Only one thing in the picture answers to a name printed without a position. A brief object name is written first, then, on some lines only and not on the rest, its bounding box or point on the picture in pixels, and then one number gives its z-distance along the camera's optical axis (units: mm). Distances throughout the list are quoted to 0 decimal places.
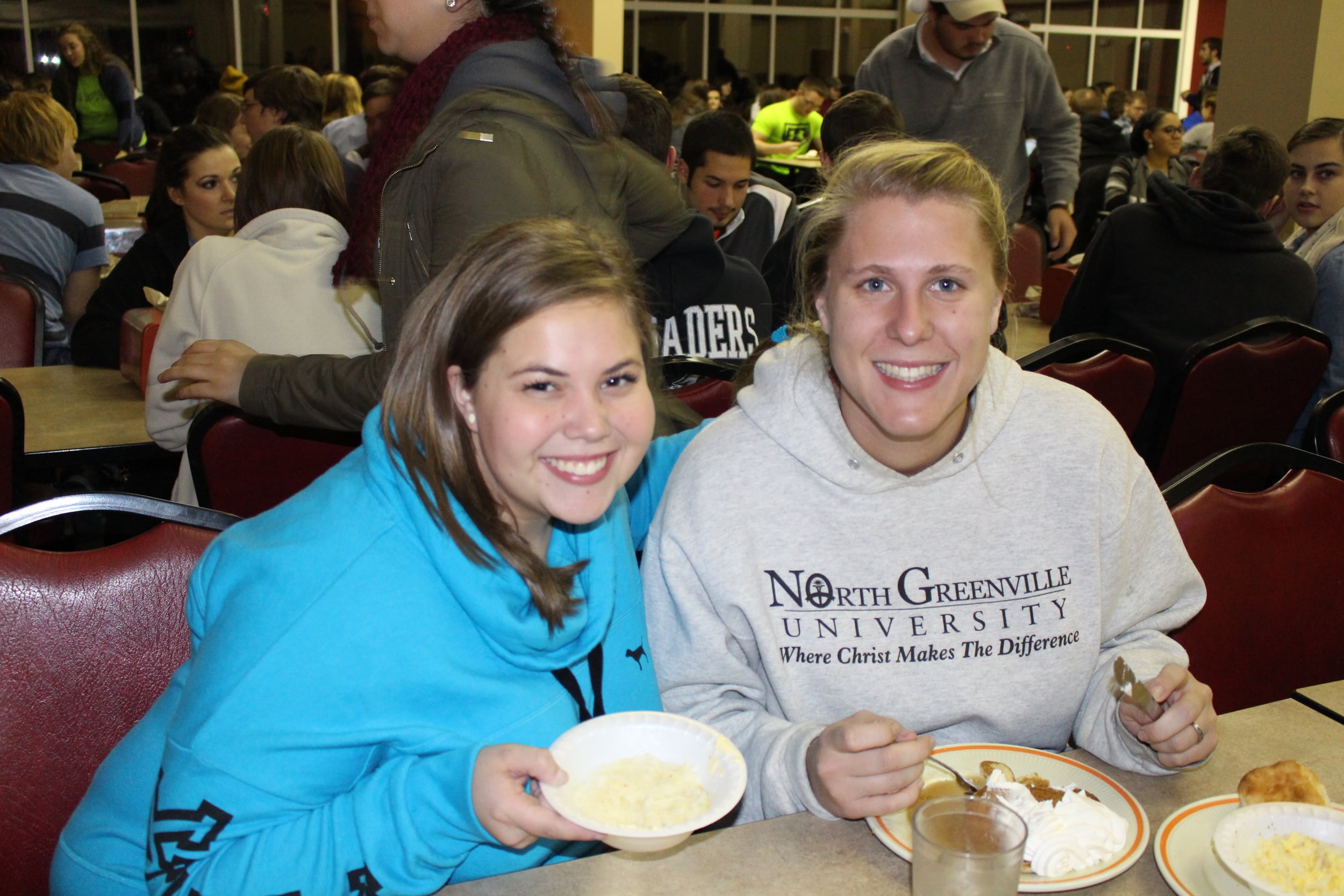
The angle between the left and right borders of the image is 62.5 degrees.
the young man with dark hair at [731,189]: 3969
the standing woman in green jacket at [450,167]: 1679
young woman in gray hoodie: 1345
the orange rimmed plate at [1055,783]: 1010
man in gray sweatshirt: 4258
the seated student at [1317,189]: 3697
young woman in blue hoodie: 997
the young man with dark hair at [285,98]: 4680
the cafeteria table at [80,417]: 2420
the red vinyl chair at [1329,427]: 2047
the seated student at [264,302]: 2432
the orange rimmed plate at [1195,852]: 1015
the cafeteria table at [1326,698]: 1345
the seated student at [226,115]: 5719
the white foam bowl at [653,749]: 967
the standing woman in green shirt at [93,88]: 8484
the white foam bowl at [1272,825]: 1016
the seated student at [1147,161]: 7324
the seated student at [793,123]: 10078
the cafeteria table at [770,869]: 1010
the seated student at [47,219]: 3996
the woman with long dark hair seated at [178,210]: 3363
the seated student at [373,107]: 4539
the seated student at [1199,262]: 3271
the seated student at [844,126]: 3578
